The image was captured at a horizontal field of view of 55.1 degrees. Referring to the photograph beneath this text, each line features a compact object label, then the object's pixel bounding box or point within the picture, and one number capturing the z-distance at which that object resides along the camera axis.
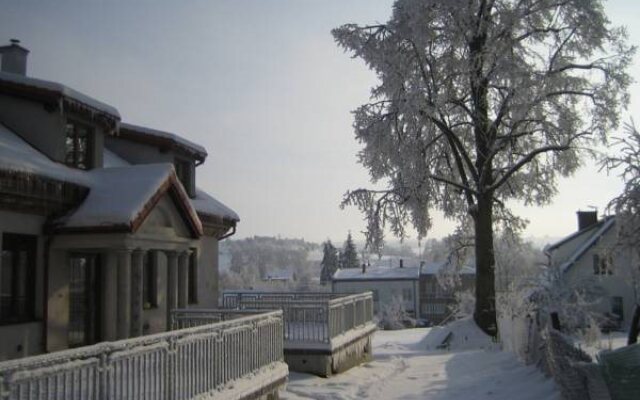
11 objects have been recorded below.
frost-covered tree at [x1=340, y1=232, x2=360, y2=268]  110.12
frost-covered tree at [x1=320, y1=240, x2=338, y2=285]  114.50
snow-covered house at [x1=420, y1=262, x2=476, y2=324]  79.00
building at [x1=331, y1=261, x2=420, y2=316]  79.75
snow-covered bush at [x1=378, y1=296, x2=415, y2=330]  58.97
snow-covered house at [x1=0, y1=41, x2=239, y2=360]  11.52
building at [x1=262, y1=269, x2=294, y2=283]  156.62
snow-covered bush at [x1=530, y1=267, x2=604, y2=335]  16.89
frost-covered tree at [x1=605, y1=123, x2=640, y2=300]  11.48
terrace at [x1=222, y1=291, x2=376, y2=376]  14.57
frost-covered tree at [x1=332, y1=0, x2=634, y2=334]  20.61
